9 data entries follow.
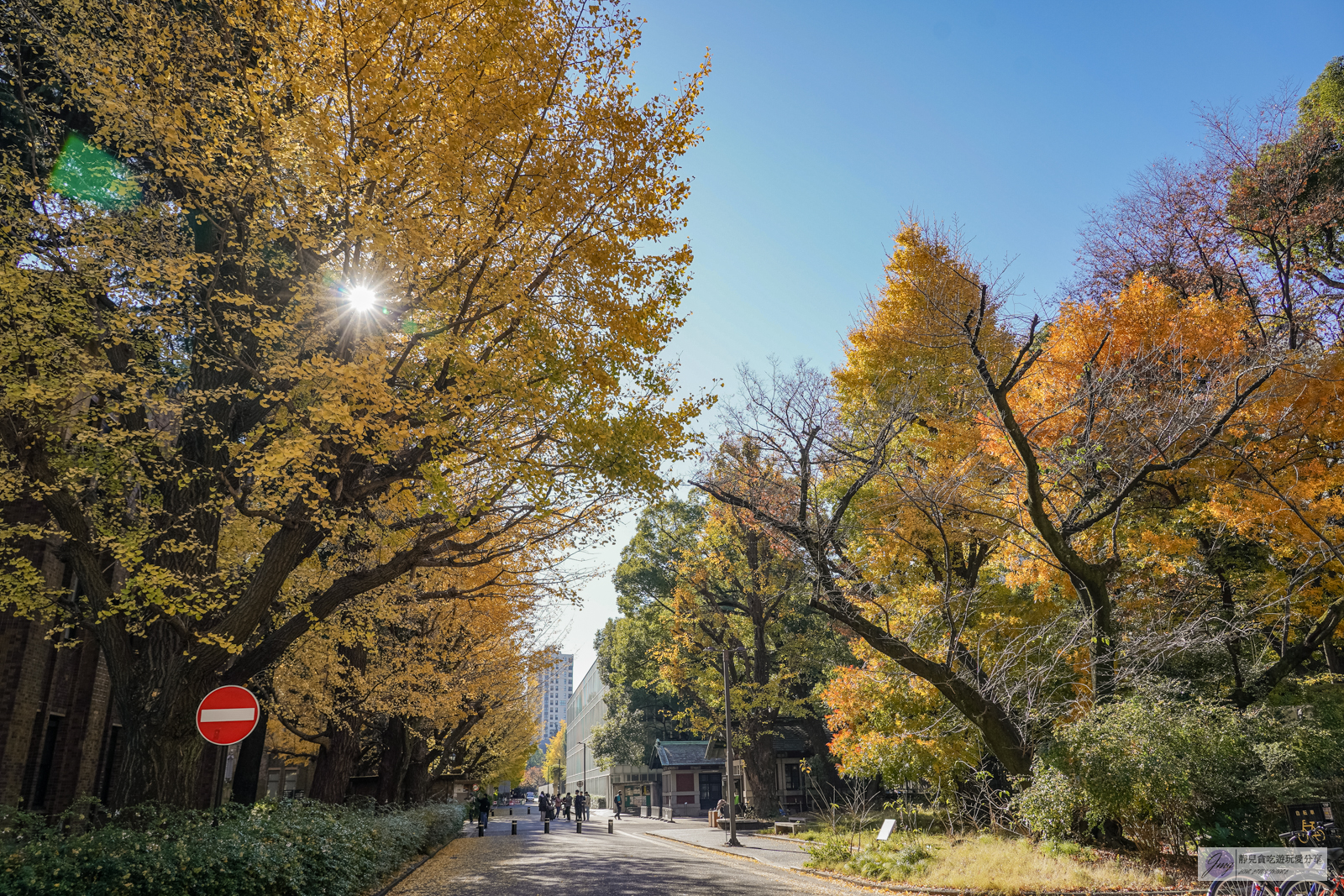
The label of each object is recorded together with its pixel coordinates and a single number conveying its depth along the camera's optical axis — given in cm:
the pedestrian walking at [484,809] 3628
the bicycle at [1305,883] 730
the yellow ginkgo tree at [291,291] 769
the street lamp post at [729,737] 2245
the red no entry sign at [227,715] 837
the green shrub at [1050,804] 1180
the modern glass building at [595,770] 6400
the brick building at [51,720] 1418
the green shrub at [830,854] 1466
